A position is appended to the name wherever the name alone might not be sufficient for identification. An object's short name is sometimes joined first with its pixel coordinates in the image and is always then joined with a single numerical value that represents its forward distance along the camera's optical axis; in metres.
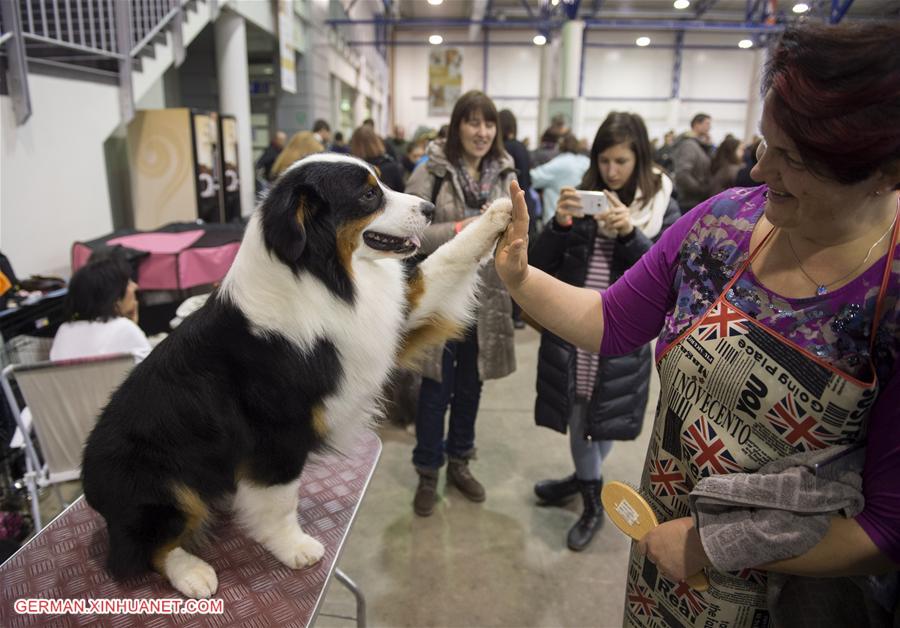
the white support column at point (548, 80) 15.09
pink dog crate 3.46
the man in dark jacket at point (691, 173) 5.86
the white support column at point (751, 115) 18.81
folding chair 2.24
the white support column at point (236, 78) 7.58
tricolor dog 1.27
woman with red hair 0.79
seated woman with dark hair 2.53
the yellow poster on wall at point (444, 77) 20.41
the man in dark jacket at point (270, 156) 6.34
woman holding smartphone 2.29
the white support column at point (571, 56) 13.30
